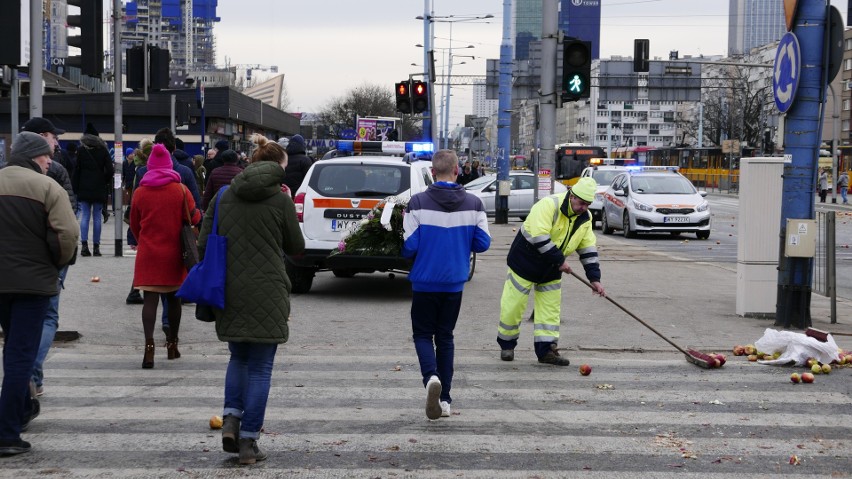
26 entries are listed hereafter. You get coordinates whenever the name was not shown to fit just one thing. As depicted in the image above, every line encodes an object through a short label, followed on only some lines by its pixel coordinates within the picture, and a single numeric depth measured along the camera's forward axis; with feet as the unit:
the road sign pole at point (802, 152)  36.14
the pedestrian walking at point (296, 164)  54.34
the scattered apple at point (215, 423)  22.29
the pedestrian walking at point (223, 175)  40.47
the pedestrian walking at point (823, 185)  181.88
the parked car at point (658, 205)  87.81
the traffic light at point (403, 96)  95.81
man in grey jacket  20.06
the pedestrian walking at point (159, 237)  29.78
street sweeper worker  29.76
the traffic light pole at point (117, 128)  57.88
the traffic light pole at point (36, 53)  37.91
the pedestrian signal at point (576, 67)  49.78
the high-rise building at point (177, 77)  418.14
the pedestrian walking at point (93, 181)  57.41
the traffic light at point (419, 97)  95.71
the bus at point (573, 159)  218.18
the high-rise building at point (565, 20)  403.34
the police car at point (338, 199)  45.55
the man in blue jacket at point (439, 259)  23.36
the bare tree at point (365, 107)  353.10
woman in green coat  19.86
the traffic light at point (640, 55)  120.16
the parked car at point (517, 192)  109.29
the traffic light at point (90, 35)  38.99
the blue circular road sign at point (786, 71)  35.99
